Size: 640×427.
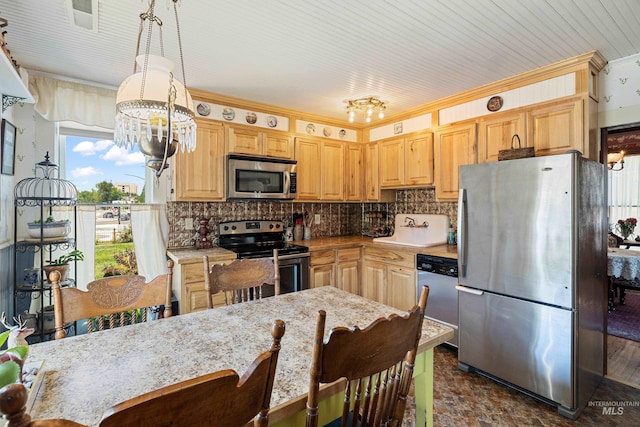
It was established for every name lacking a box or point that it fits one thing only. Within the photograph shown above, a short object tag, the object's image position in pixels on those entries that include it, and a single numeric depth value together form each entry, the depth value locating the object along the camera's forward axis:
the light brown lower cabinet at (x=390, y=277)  3.20
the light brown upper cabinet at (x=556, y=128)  2.41
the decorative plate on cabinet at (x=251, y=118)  3.39
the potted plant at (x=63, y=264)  2.27
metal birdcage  2.47
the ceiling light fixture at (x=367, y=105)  3.24
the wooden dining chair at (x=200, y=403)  0.43
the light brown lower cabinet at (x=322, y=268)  3.39
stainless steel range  3.12
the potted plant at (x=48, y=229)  2.36
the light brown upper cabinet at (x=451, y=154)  3.07
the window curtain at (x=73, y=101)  2.56
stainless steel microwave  3.19
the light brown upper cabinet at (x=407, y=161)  3.46
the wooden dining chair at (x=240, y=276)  1.75
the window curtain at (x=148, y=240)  3.01
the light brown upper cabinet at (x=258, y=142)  3.27
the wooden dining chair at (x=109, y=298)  1.33
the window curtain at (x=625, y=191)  5.38
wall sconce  4.53
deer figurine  0.93
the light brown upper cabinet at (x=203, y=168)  2.98
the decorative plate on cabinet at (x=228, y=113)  3.24
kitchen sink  3.56
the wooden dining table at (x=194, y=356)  0.83
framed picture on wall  2.26
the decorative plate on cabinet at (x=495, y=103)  2.88
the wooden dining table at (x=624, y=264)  3.17
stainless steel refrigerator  1.99
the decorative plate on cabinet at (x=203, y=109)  3.09
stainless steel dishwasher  2.78
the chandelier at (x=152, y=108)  1.27
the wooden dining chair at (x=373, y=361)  0.80
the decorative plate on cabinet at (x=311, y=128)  3.85
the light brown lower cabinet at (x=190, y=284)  2.67
